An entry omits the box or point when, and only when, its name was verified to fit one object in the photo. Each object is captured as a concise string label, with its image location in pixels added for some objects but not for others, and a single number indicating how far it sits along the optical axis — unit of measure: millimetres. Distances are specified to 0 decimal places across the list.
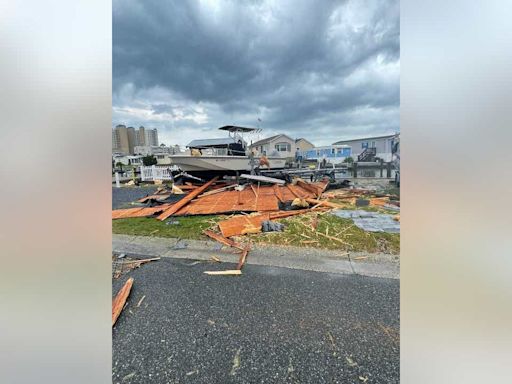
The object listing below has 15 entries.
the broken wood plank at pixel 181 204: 5109
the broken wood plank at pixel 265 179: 8625
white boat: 9039
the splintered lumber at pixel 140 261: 2926
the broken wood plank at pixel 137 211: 5227
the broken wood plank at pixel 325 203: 5812
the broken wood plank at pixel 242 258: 2815
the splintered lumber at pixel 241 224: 3967
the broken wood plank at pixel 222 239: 3476
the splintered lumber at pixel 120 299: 1957
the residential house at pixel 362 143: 18748
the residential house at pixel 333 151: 22656
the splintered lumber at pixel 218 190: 7373
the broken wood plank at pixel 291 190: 6945
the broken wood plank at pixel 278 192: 6494
